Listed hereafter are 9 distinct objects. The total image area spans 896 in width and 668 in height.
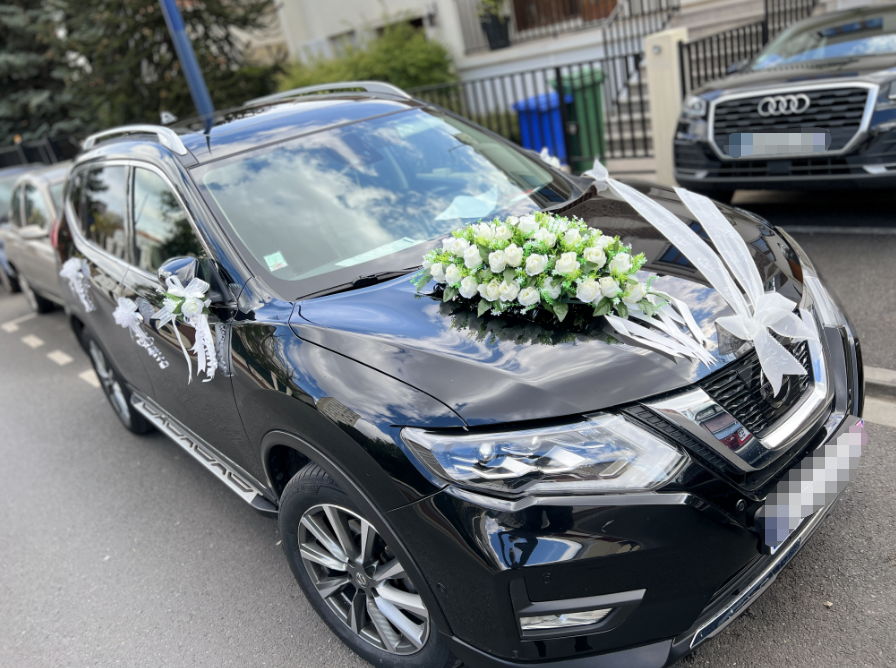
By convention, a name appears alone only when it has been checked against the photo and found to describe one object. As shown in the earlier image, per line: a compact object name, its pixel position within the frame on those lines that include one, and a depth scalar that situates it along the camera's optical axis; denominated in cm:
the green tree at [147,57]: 1296
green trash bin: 891
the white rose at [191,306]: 269
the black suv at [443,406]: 188
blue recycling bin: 916
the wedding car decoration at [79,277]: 422
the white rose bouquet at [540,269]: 215
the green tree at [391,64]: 1316
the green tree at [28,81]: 1903
